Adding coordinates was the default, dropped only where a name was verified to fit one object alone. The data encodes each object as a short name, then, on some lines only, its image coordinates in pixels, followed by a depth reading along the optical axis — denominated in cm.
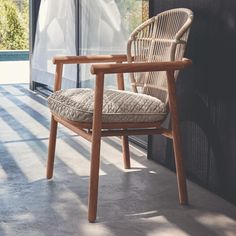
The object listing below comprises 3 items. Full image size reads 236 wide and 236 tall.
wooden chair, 275
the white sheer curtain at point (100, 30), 459
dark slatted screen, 298
